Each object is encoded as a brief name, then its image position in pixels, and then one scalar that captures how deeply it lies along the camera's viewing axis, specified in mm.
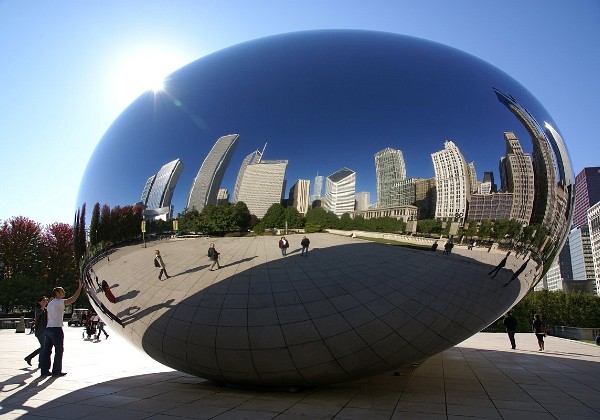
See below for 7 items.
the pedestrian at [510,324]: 13868
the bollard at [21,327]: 25467
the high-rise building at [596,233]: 159125
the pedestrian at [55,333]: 7629
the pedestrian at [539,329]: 13570
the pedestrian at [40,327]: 9055
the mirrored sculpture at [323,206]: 4566
